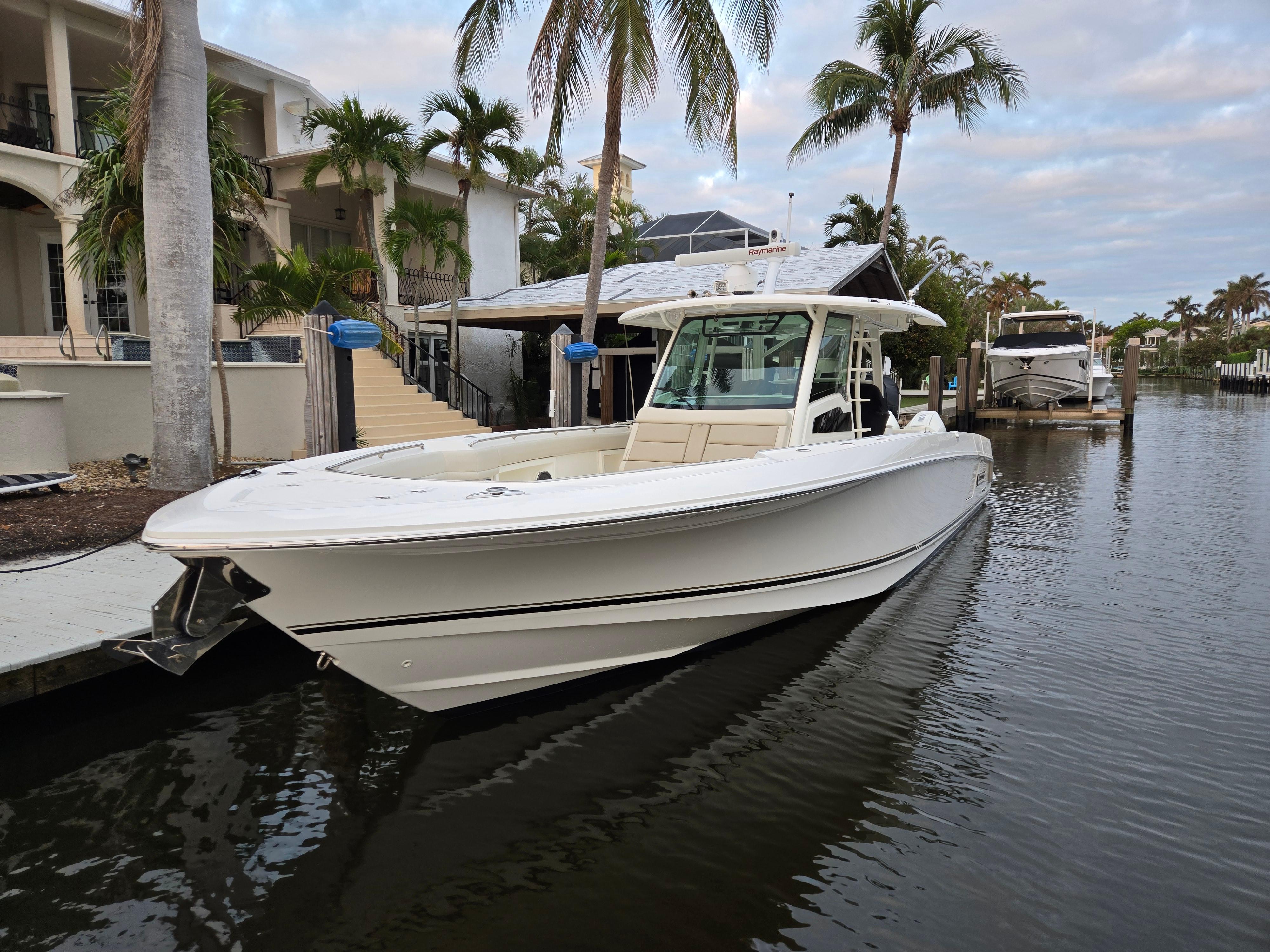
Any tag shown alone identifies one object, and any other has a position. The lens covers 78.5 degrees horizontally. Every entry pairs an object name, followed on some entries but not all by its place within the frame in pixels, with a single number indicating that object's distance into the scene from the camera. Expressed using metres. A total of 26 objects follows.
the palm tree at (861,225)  26.06
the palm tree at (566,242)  24.75
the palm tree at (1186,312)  92.31
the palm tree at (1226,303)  81.38
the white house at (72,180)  12.73
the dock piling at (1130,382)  18.52
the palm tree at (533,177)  15.16
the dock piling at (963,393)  19.52
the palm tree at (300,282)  9.60
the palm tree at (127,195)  8.37
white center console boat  3.16
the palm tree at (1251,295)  78.19
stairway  11.62
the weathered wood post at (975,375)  19.94
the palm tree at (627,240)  24.77
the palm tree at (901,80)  19.23
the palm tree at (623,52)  9.09
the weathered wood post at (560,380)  9.15
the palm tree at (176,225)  7.09
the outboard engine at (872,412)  6.27
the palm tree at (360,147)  13.52
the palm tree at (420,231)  13.97
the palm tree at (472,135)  14.35
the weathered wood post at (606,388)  16.45
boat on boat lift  19.77
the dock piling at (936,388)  17.20
